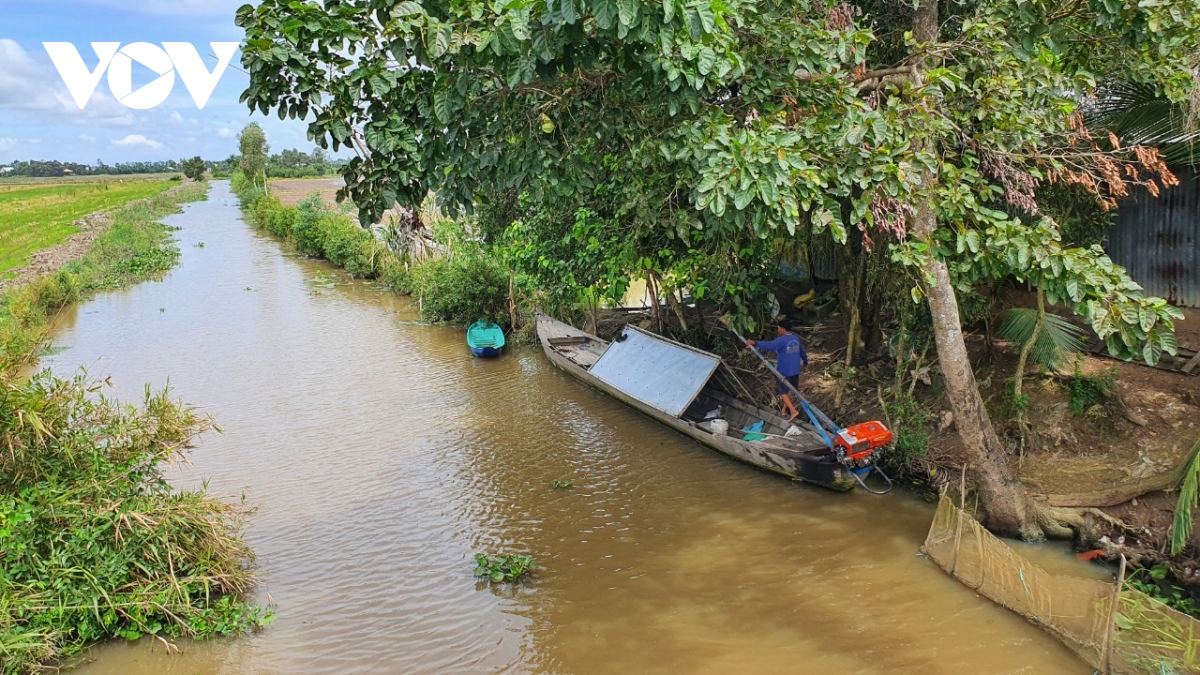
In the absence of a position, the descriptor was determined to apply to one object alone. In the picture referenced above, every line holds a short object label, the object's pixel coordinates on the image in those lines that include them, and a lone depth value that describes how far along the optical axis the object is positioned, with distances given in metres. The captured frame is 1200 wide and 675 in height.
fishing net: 4.53
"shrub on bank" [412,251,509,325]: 16.19
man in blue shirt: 9.51
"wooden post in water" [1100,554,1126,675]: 4.84
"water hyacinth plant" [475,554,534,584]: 6.86
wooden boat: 8.13
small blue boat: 14.49
